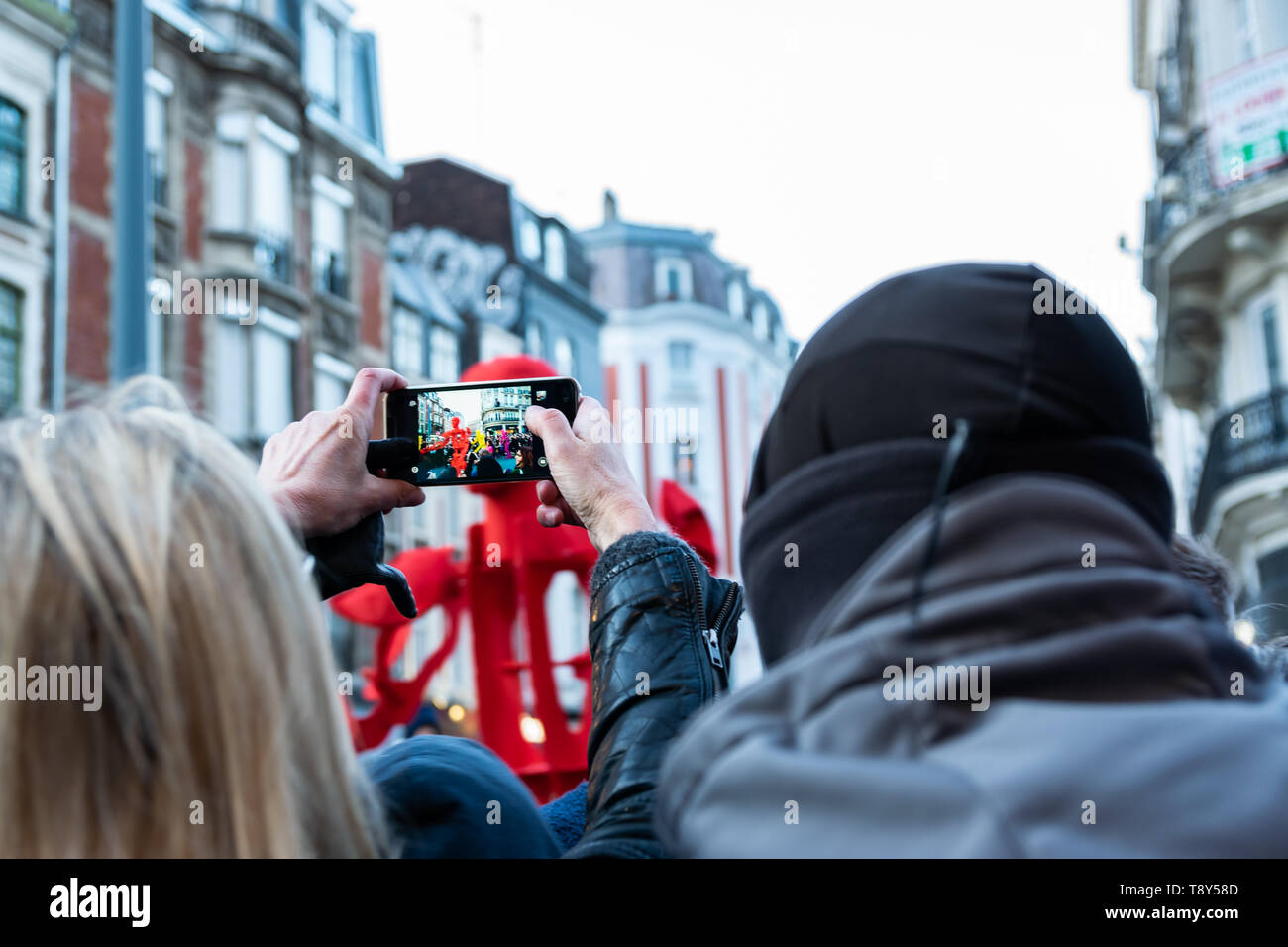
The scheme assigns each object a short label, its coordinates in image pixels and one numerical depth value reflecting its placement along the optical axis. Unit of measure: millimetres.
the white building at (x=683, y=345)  46625
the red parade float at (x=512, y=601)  6805
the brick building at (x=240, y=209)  18016
